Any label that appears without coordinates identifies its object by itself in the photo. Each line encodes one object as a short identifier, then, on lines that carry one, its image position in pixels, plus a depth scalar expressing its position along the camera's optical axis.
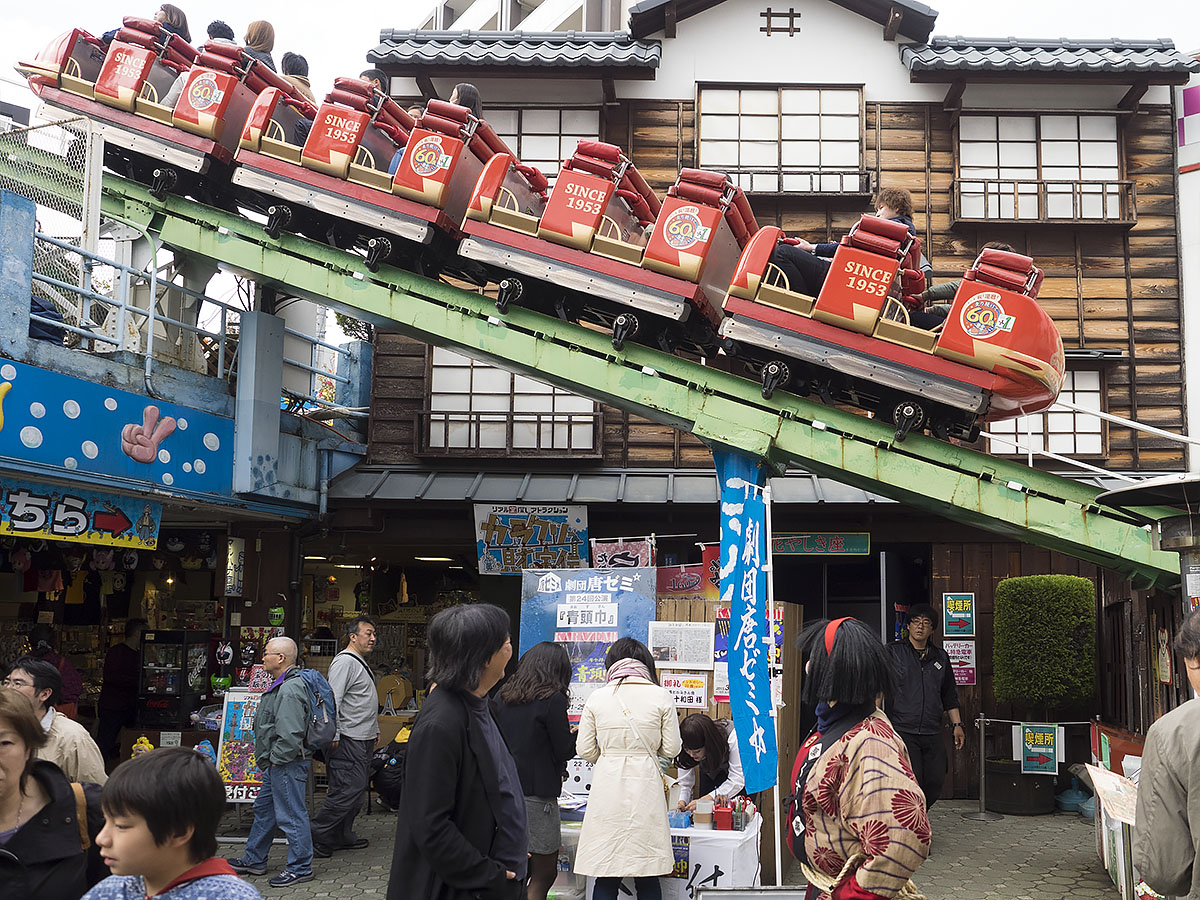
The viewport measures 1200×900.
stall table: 6.88
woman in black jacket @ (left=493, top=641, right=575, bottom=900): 6.68
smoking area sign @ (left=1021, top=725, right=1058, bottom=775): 11.12
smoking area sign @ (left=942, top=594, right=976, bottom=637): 12.39
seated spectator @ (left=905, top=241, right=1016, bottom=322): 8.94
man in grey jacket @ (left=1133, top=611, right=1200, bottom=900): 3.77
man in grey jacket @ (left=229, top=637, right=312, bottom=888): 8.33
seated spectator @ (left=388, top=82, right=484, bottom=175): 10.42
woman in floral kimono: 3.53
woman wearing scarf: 6.24
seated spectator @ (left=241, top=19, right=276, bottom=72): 11.70
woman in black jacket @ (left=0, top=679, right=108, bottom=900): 3.10
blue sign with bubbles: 8.50
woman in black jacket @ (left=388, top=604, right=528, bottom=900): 3.71
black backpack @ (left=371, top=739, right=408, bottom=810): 10.82
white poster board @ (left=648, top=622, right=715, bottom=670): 8.44
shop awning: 12.38
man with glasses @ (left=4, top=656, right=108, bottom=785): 4.82
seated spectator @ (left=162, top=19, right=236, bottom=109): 10.55
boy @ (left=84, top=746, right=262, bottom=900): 2.55
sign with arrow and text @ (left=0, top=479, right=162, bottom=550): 8.76
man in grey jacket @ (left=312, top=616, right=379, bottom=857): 9.12
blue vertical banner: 7.82
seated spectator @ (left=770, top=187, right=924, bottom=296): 8.91
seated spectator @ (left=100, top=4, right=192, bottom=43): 11.13
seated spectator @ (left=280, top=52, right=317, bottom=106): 12.19
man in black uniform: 9.08
